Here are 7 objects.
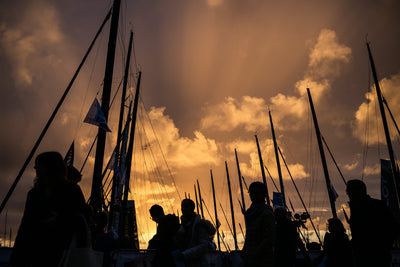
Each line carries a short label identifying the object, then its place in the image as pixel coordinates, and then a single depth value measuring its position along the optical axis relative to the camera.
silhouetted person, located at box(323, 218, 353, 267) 5.53
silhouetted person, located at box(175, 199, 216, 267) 3.72
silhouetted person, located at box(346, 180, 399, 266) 3.46
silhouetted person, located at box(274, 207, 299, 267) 5.62
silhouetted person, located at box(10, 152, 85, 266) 2.13
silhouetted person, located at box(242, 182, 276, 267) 4.06
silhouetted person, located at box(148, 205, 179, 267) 3.58
